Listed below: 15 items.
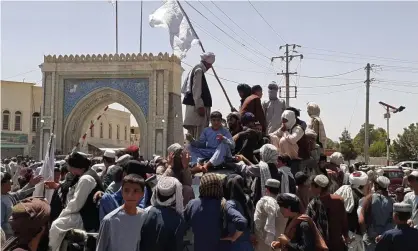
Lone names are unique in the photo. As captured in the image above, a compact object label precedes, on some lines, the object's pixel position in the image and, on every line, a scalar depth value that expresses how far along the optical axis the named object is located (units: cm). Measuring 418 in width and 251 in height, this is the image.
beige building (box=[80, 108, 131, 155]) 4294
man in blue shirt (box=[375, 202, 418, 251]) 443
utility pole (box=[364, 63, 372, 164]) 2845
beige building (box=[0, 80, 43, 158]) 3603
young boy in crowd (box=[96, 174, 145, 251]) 394
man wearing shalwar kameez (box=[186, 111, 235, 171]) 657
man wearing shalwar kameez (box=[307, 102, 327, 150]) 902
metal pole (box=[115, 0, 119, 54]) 3398
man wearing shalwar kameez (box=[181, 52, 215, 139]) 779
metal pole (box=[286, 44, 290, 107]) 3352
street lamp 2737
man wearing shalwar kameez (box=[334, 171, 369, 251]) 594
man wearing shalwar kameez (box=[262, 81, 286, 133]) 892
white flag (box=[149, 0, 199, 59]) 919
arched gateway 2992
